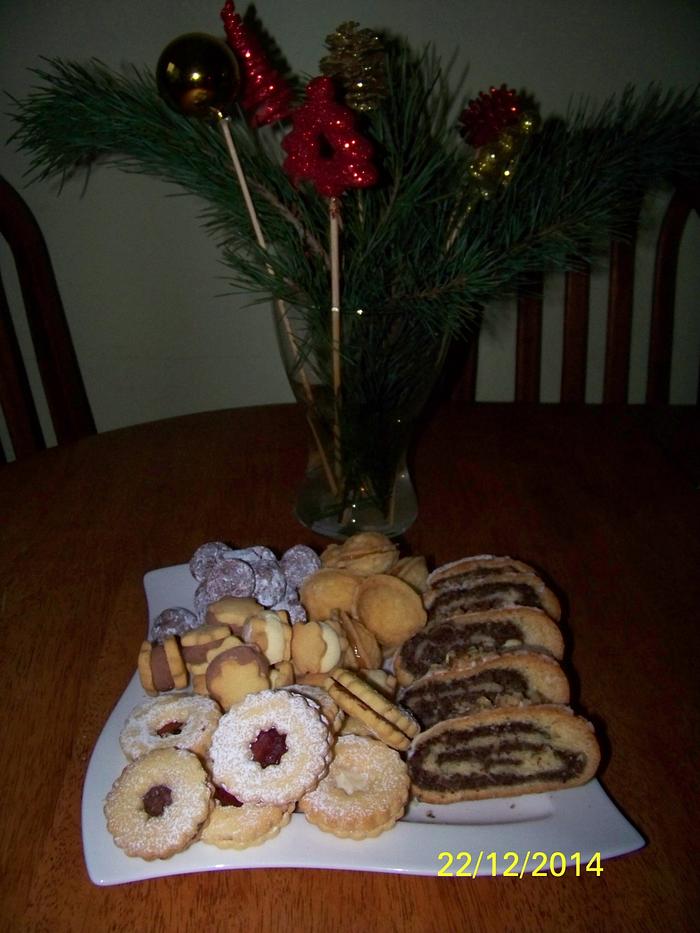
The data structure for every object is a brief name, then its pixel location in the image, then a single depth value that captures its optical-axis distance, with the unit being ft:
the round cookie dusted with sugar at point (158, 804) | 2.02
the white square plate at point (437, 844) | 2.01
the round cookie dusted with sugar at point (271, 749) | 2.09
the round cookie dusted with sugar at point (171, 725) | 2.28
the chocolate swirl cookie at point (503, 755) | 2.26
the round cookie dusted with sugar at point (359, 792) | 2.08
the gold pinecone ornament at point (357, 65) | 2.57
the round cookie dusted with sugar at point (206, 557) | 2.97
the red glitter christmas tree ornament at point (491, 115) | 2.83
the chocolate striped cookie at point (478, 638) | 2.53
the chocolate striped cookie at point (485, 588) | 2.71
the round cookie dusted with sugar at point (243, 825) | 2.05
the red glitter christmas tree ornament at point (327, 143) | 2.49
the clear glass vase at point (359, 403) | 2.92
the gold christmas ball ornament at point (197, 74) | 2.52
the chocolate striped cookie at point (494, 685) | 2.35
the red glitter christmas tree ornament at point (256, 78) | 2.76
